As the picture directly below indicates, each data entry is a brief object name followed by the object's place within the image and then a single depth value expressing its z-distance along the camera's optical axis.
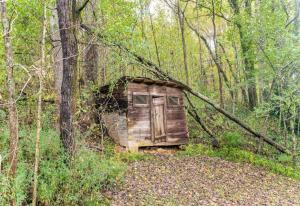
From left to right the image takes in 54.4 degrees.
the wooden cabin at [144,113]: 11.90
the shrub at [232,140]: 13.16
